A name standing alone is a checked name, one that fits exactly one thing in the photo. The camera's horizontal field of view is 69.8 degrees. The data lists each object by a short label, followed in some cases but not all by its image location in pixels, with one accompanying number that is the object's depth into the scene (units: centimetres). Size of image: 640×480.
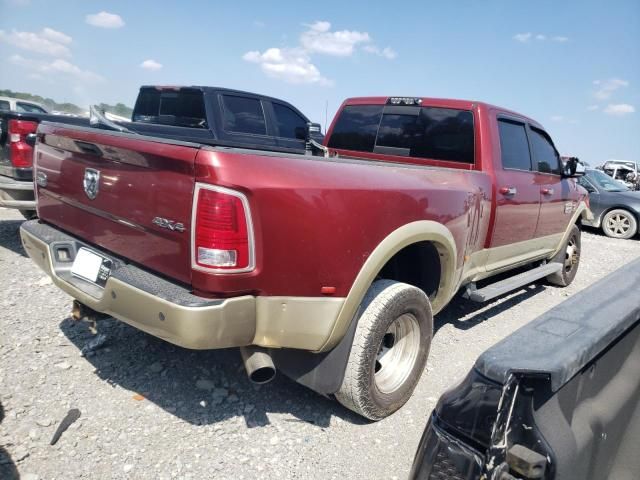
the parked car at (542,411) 97
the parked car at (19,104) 1300
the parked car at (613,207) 1043
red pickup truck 188
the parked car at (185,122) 480
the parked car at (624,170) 2027
